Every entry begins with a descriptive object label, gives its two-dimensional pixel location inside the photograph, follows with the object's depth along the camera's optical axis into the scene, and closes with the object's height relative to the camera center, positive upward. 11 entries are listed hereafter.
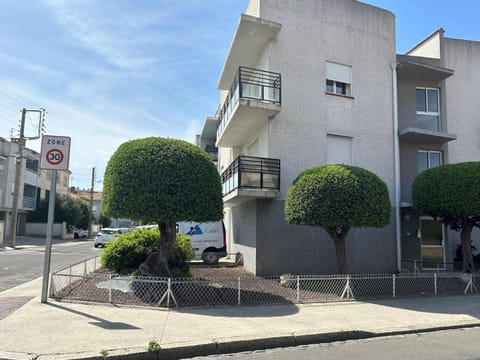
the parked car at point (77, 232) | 41.12 -1.57
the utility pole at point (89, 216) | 41.96 +0.32
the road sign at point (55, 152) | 7.72 +1.44
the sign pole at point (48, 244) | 7.44 -0.55
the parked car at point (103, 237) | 27.64 -1.40
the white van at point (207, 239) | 15.66 -0.77
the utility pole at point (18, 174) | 25.31 +3.09
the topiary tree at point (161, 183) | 8.44 +0.89
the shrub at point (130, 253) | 11.29 -1.06
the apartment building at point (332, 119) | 12.10 +3.95
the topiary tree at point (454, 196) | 10.90 +0.96
